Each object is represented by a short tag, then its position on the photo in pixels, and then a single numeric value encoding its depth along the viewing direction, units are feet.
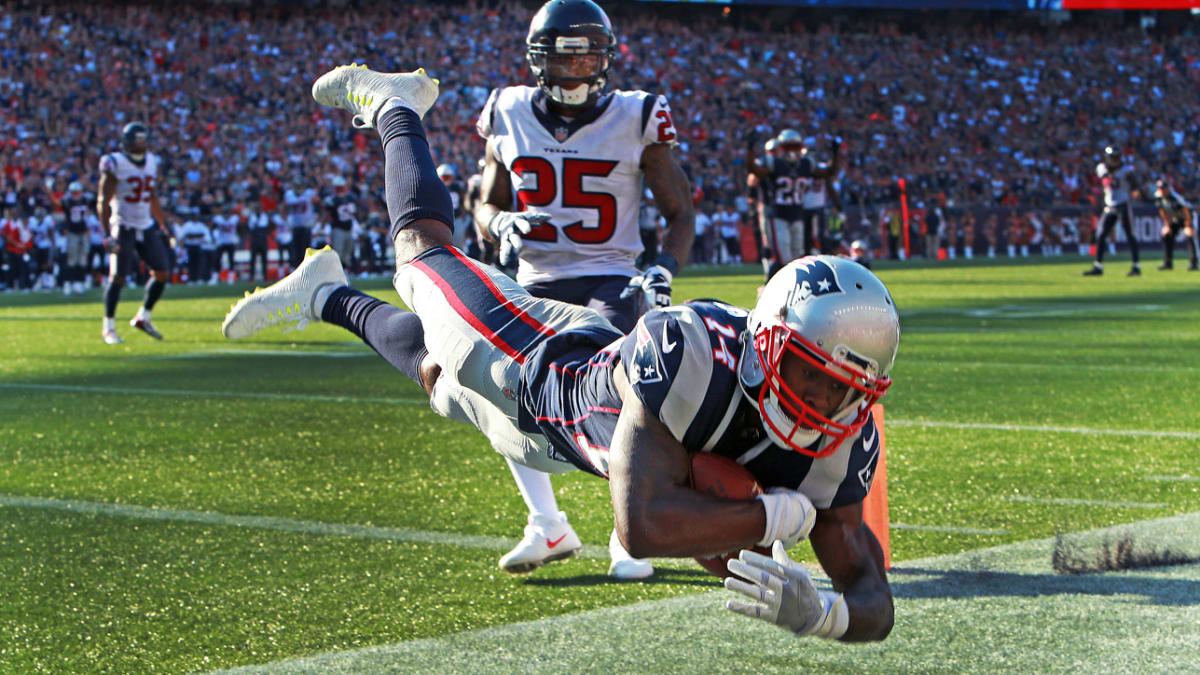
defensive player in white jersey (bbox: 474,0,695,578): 30.89
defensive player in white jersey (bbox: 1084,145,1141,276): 125.08
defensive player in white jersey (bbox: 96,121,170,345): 75.61
